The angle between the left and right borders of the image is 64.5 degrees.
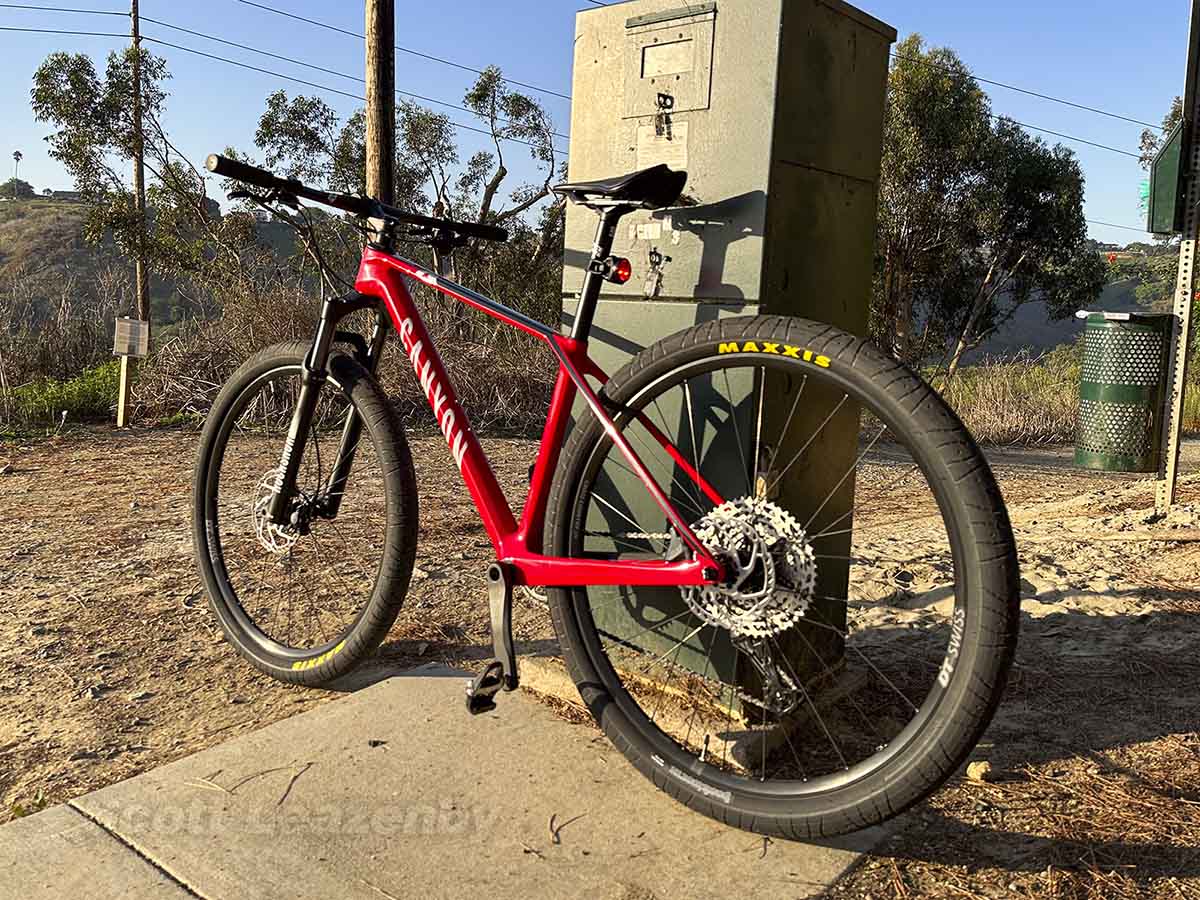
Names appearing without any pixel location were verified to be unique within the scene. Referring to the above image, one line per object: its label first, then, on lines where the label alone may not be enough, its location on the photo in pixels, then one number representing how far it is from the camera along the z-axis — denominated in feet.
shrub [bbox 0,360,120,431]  26.55
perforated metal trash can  19.45
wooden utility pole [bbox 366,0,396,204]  35.53
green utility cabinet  7.47
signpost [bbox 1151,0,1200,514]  16.38
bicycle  5.64
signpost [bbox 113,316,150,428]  26.66
